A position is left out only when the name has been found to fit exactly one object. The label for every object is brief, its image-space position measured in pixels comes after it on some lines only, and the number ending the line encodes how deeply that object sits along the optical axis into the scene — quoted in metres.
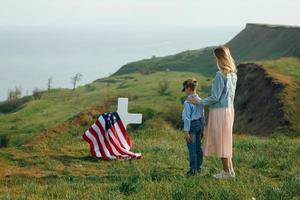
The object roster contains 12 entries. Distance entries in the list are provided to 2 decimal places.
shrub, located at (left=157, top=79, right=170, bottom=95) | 54.41
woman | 9.87
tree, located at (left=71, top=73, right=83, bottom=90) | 95.26
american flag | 12.82
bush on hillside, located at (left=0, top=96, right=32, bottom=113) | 84.80
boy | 10.44
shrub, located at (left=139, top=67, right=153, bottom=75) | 86.99
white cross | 13.88
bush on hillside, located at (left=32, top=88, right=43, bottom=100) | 86.30
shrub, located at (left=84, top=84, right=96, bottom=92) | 82.86
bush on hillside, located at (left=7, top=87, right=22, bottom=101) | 96.69
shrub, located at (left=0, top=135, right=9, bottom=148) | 47.68
